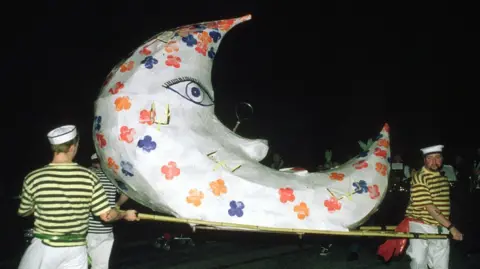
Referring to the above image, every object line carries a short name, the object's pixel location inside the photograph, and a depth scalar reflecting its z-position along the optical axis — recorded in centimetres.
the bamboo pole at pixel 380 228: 497
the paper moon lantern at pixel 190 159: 409
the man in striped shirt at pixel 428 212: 525
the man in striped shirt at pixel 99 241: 521
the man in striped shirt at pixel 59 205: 360
